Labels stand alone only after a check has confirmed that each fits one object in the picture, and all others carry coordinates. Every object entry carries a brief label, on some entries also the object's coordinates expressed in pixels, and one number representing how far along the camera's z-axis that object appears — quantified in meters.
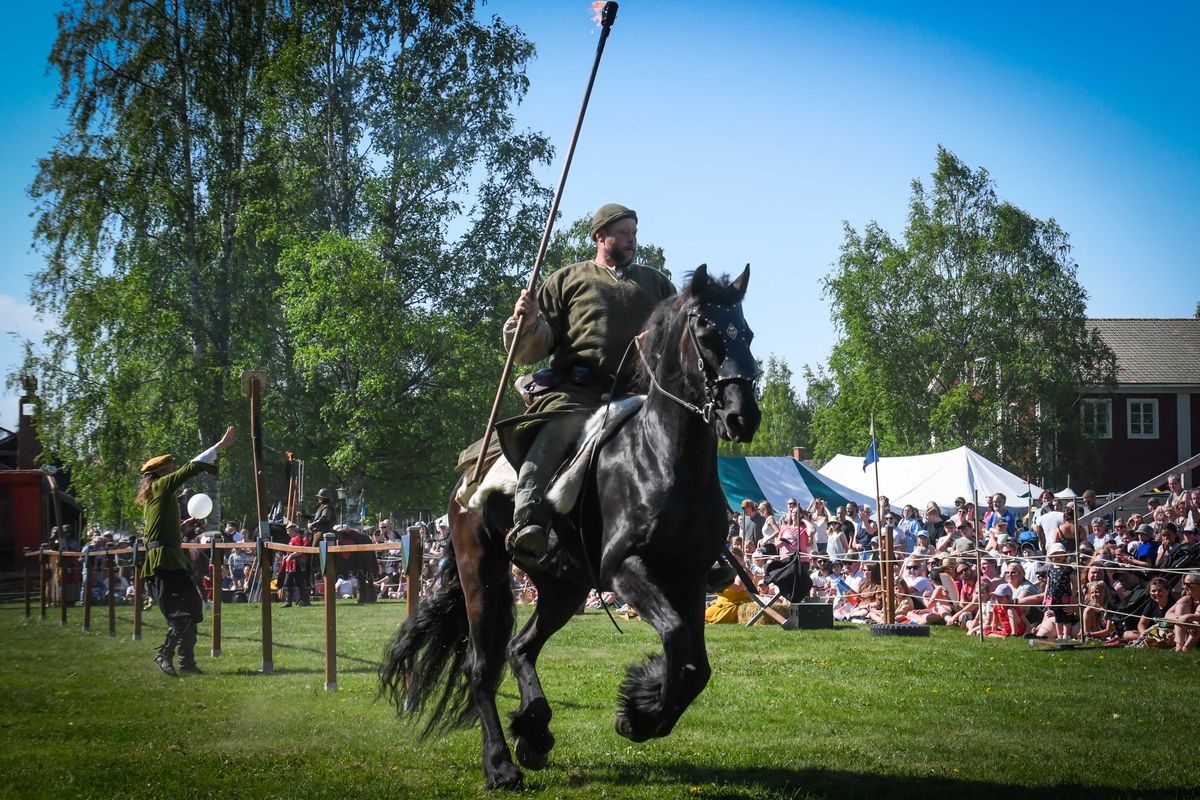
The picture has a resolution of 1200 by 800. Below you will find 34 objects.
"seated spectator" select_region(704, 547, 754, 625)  17.52
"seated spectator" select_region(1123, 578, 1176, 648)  12.76
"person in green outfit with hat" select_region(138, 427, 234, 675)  12.12
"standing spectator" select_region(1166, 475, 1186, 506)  18.50
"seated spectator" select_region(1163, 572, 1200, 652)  12.41
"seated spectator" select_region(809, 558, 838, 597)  19.33
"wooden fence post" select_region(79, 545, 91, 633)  16.09
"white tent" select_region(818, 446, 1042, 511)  25.98
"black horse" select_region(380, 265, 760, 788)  5.36
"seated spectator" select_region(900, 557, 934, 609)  16.86
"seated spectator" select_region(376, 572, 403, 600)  26.23
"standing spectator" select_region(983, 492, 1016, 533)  19.84
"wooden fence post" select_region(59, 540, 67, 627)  15.74
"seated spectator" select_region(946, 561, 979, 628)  15.80
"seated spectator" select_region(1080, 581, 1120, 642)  13.61
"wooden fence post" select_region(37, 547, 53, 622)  17.84
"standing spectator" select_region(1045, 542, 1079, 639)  13.98
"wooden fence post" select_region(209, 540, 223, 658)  13.59
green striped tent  25.11
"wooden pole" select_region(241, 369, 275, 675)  11.85
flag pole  15.71
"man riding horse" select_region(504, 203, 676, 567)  6.63
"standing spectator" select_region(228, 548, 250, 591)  26.84
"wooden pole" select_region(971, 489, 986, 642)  14.65
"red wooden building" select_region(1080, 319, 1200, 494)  49.88
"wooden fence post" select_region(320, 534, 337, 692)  10.09
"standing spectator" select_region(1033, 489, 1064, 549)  16.69
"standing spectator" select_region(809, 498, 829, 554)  21.56
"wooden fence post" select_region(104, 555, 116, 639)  15.02
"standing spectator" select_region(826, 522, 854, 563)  20.52
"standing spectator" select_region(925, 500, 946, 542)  20.33
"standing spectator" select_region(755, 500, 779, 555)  19.16
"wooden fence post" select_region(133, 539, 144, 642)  15.05
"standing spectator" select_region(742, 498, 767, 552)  20.92
